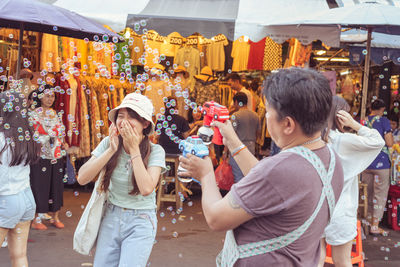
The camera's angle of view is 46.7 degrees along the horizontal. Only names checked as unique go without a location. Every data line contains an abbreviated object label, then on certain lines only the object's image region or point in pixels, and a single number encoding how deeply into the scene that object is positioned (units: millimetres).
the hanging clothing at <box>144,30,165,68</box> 8602
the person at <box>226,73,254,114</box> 8750
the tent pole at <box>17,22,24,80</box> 5020
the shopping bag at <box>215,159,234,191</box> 6836
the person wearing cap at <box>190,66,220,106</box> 9219
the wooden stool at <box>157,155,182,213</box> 7523
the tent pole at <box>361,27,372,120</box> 5645
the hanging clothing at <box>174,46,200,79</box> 8953
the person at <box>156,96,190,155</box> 7473
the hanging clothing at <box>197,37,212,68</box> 8945
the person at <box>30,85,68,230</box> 5812
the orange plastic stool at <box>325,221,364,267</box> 4738
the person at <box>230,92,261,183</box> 7402
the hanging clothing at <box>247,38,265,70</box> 8711
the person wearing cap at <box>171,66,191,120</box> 8638
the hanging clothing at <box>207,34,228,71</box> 9094
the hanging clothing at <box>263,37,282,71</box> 8625
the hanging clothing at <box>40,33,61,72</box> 7645
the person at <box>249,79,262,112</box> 9727
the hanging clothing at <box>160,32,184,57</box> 8875
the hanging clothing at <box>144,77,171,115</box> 8602
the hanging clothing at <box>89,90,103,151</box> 8141
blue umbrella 4461
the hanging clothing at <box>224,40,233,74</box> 9250
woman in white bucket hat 2854
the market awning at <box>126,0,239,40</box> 6273
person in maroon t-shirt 1613
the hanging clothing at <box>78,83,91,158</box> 7957
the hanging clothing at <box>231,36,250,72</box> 8898
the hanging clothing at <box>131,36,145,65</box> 8828
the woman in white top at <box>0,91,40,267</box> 3537
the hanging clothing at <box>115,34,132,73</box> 8461
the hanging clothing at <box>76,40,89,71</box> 8258
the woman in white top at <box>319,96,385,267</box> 3730
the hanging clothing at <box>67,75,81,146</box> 7738
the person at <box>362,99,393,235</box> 6887
